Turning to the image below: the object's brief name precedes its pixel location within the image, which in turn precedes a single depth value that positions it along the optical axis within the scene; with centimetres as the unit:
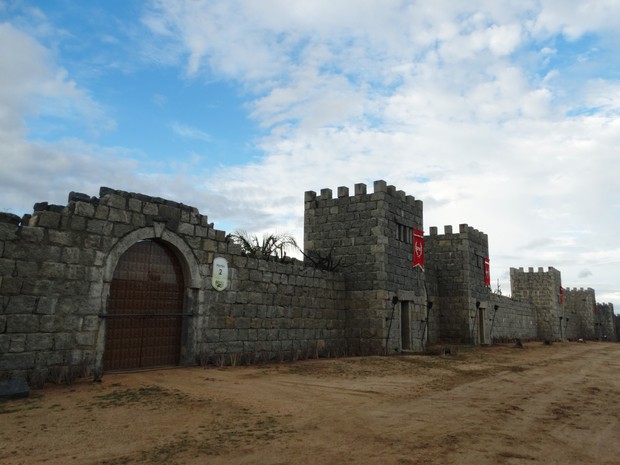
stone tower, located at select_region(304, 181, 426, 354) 1502
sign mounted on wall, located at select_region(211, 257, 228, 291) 1082
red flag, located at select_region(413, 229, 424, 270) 1717
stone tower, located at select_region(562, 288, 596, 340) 4381
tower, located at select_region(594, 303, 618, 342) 4859
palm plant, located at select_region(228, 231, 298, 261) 1751
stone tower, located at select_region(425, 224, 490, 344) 2169
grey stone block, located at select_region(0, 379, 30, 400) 642
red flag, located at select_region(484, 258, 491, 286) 2419
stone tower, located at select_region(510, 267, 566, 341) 3466
